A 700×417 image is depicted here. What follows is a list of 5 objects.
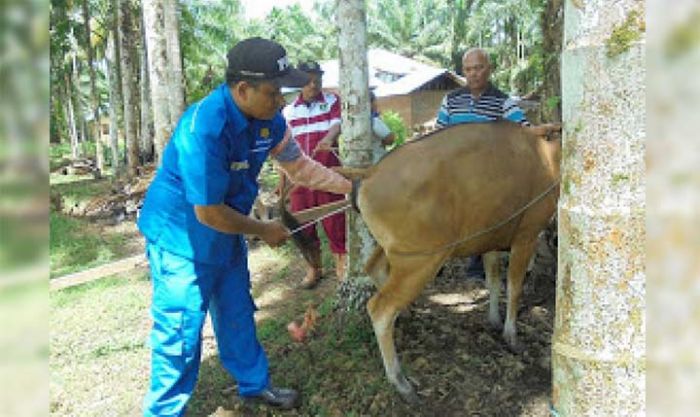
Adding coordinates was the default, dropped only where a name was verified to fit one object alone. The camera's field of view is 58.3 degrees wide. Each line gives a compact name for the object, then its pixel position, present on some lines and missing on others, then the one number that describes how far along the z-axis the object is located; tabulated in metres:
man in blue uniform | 3.01
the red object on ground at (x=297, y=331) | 4.30
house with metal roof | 29.84
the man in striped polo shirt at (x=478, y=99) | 5.01
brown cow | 3.91
